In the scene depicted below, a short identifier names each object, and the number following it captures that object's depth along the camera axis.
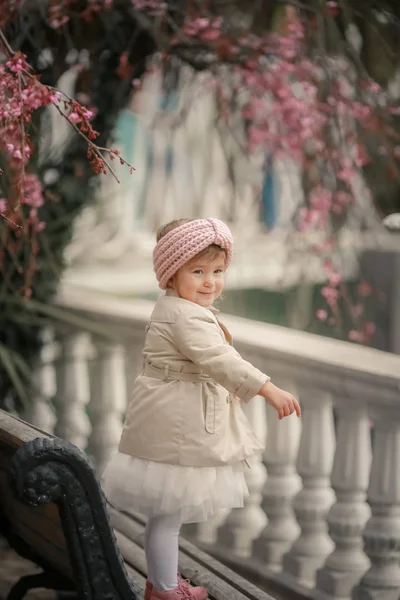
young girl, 3.83
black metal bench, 3.17
